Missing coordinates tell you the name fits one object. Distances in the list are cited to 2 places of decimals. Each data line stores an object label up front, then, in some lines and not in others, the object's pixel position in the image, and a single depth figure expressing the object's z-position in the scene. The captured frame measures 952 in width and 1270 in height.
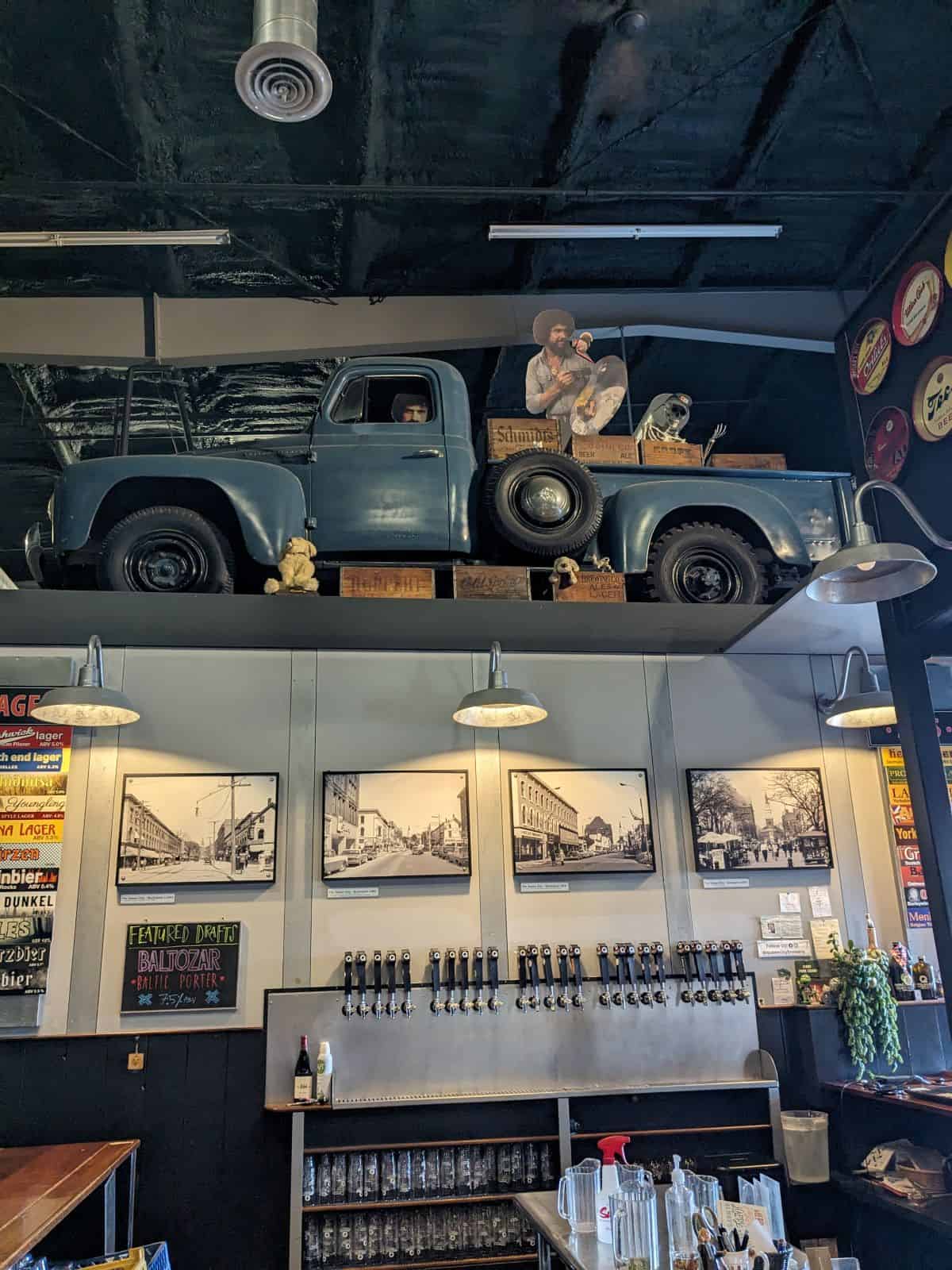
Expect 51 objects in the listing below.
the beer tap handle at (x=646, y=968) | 4.99
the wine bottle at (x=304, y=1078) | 4.54
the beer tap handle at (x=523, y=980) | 4.89
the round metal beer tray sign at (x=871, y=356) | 3.99
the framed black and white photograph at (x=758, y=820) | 5.45
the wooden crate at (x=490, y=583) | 5.23
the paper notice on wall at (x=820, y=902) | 5.44
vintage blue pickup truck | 5.12
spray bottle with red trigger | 2.78
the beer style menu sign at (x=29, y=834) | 4.73
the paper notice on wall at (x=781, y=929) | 5.35
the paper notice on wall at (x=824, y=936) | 5.35
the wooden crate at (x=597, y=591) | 5.36
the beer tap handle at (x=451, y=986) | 4.83
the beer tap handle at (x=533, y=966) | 4.91
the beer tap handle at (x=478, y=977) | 4.86
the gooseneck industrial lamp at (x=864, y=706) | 4.88
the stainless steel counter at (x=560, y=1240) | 2.63
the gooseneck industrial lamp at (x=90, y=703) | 4.25
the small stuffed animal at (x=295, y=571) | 4.99
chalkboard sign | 4.76
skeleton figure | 6.08
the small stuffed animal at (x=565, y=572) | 5.35
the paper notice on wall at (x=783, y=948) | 5.31
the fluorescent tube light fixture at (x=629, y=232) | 5.45
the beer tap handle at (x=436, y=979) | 4.82
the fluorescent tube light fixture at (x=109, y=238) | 5.35
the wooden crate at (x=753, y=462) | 6.02
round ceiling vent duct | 3.42
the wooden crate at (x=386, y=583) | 5.15
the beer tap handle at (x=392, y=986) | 4.80
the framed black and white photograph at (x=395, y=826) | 5.12
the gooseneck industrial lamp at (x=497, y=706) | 4.52
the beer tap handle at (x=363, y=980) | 4.79
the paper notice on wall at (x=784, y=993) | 5.20
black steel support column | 3.46
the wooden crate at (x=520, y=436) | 5.80
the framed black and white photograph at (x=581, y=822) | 5.28
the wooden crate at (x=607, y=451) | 5.81
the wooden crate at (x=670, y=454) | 5.92
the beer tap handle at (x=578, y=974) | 4.93
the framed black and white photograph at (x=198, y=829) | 4.97
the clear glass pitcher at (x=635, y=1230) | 2.57
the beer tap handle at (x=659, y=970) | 5.00
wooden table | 2.93
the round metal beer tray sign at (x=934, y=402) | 3.55
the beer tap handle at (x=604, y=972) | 4.95
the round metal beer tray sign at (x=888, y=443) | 3.84
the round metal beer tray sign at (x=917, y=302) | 3.66
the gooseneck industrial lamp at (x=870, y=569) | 3.02
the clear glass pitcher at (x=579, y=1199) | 2.89
